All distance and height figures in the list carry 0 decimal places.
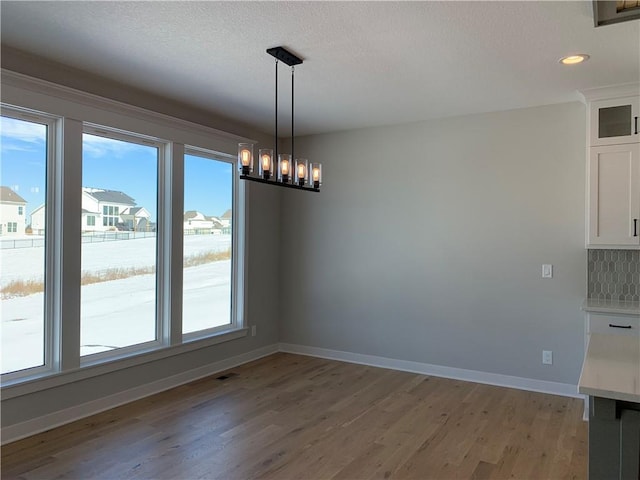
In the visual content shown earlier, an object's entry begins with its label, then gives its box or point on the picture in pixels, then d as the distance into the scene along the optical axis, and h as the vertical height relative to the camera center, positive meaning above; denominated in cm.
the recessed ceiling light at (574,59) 308 +124
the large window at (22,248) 319 -8
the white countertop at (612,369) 159 -52
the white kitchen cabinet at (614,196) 367 +36
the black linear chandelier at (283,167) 301 +50
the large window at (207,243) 462 -5
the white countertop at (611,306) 346 -51
